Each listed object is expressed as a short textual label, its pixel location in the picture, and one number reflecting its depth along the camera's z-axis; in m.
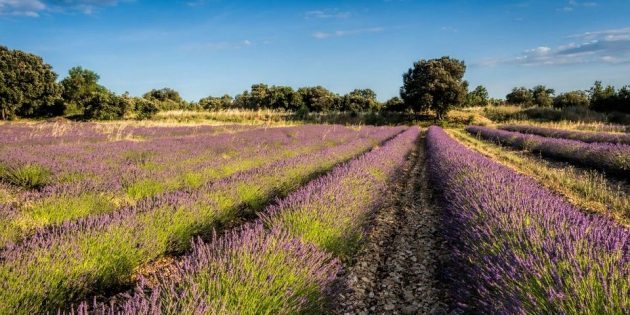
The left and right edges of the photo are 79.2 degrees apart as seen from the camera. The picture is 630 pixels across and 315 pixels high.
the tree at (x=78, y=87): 42.11
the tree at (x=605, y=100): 36.66
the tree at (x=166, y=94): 85.93
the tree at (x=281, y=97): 67.81
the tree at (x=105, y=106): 32.72
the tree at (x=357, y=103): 71.75
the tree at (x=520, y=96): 68.23
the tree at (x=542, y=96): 60.50
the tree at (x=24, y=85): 32.97
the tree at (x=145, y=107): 38.03
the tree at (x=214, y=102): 81.84
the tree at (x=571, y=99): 51.90
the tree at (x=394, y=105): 50.34
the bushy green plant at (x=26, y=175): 7.17
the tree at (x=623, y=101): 34.75
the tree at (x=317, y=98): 70.06
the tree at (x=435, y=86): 38.69
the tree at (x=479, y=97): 72.18
